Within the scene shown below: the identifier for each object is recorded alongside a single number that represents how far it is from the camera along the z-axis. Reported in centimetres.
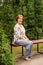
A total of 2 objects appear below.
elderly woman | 513
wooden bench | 515
